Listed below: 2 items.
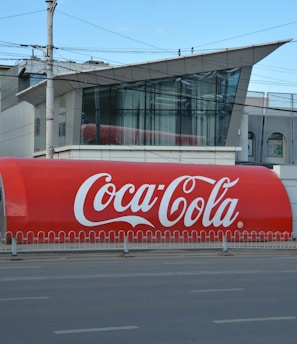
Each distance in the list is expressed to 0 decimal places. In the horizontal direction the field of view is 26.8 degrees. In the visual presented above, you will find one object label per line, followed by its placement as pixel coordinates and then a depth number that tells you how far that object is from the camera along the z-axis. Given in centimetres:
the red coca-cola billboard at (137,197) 2562
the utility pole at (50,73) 2994
